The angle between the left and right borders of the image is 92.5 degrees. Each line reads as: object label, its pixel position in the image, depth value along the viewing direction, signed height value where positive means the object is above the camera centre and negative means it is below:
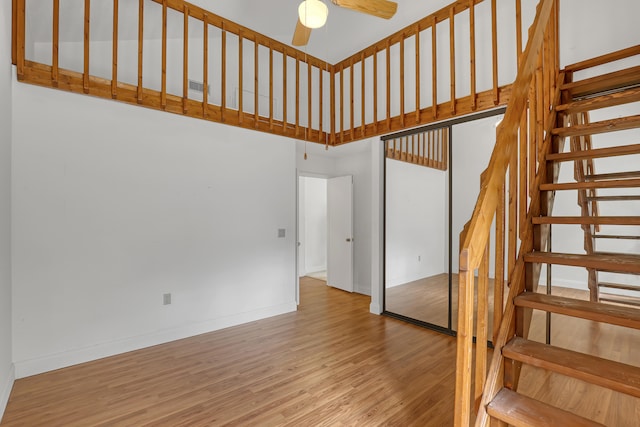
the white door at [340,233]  5.47 -0.34
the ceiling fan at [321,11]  2.15 +1.60
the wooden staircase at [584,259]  1.36 -0.25
